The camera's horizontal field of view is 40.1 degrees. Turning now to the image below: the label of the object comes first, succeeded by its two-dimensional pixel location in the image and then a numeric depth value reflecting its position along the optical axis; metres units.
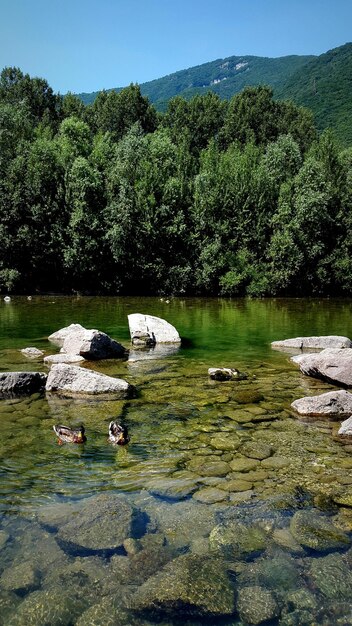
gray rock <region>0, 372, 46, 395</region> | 11.73
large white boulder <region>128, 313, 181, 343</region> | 19.36
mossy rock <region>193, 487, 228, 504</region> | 6.72
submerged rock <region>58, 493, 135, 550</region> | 5.69
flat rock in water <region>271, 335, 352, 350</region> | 17.53
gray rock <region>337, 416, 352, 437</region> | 9.10
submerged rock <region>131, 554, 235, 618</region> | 4.62
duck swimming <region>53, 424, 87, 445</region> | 8.75
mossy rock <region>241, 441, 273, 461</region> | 8.20
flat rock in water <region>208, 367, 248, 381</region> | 13.27
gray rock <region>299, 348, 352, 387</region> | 12.73
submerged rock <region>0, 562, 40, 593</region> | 4.88
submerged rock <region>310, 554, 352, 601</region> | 4.82
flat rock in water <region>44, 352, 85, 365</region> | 14.84
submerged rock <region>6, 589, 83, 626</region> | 4.46
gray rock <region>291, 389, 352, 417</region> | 10.34
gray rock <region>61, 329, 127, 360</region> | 15.69
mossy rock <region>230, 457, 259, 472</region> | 7.73
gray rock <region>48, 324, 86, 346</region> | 18.49
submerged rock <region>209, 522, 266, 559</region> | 5.51
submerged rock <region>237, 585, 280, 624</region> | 4.52
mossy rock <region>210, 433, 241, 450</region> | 8.62
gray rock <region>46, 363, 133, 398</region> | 11.70
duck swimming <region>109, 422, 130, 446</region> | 8.69
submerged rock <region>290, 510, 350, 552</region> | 5.62
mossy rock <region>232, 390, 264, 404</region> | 11.34
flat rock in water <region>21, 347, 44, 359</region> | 15.92
